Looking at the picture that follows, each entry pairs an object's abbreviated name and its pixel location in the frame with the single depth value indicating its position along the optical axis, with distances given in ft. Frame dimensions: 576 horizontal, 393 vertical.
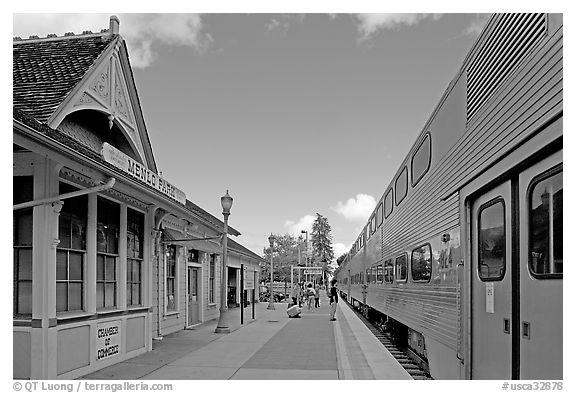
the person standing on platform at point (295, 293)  97.81
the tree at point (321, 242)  293.23
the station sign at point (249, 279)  95.93
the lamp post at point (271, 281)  82.22
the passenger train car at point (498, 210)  10.69
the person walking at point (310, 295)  94.84
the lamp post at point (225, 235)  52.31
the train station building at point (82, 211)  23.84
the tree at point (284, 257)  221.87
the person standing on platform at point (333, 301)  68.24
